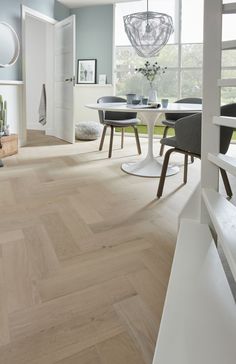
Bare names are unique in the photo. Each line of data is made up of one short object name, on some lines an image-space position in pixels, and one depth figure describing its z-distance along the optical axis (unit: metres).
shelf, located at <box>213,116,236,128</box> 1.17
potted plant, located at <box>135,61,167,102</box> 3.71
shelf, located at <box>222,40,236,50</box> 1.32
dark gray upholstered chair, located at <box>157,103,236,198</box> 2.30
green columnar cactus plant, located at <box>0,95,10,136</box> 4.19
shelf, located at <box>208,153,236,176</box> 1.16
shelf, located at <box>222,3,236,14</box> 1.36
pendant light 3.66
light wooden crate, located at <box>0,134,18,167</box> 4.14
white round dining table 3.14
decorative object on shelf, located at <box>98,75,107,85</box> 6.37
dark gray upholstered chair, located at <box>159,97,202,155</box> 4.29
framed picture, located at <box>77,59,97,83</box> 6.42
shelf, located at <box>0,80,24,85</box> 4.39
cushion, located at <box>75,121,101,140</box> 5.64
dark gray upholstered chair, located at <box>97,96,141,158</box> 4.12
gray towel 6.06
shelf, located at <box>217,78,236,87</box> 1.21
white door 5.09
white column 1.38
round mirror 4.33
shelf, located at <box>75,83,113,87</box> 6.37
